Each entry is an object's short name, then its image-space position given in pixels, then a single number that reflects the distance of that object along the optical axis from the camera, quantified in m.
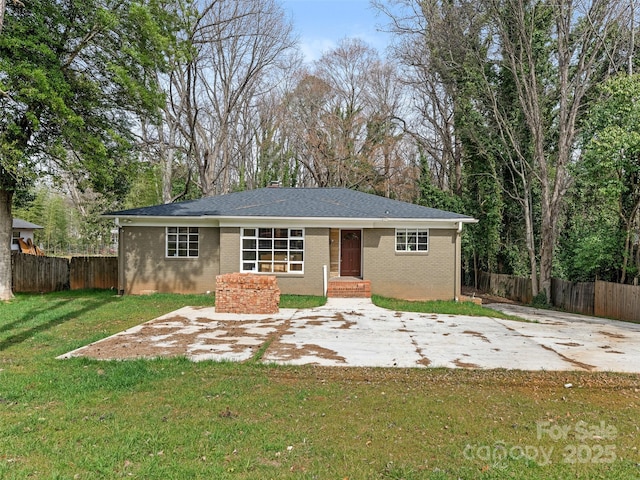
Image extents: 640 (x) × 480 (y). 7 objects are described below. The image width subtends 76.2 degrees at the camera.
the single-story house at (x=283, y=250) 13.88
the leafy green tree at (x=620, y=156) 11.73
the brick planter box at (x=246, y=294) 10.22
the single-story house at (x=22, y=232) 28.36
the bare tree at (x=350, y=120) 27.03
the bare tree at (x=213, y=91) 19.55
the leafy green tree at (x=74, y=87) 9.98
